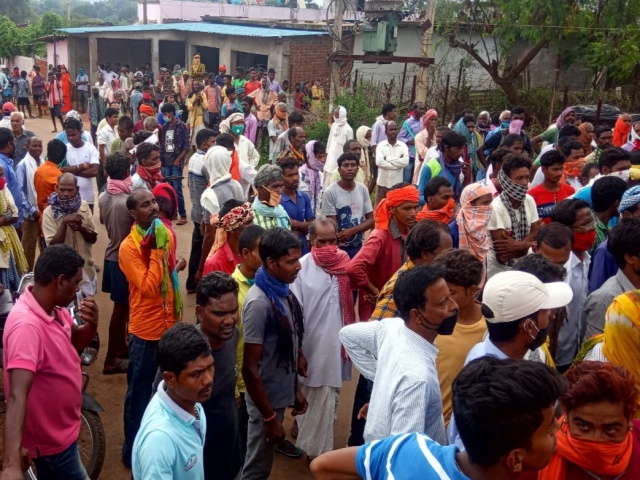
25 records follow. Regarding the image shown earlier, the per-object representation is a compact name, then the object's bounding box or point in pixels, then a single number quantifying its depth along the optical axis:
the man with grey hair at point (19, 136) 8.65
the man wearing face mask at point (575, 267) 4.40
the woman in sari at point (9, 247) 5.79
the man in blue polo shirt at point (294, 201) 6.28
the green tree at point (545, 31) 16.14
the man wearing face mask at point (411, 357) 2.68
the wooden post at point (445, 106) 14.39
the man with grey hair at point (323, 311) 4.45
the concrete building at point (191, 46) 21.34
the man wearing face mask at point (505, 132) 9.48
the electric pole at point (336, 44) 14.56
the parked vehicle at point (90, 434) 4.30
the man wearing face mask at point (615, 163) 6.11
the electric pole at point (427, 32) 13.87
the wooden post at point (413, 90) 15.05
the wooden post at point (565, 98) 13.46
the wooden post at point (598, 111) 12.31
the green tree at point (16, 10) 60.50
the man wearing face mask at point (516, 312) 2.91
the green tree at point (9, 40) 33.53
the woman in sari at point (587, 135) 8.78
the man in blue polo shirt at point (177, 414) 2.59
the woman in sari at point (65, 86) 20.89
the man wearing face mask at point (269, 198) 5.62
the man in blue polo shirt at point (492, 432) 1.97
